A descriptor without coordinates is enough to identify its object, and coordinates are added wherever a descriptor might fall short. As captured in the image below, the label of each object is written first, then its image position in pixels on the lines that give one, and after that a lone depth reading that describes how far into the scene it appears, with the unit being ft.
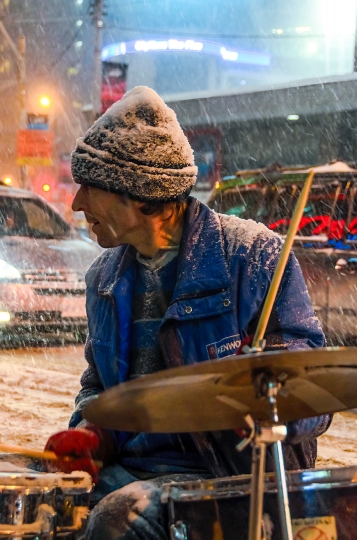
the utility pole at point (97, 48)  81.10
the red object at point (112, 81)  81.41
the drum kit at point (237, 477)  4.91
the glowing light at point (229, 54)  176.14
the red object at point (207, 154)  91.61
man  7.24
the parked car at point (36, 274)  27.68
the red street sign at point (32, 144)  93.76
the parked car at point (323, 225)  25.05
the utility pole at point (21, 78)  82.22
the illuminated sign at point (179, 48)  164.60
